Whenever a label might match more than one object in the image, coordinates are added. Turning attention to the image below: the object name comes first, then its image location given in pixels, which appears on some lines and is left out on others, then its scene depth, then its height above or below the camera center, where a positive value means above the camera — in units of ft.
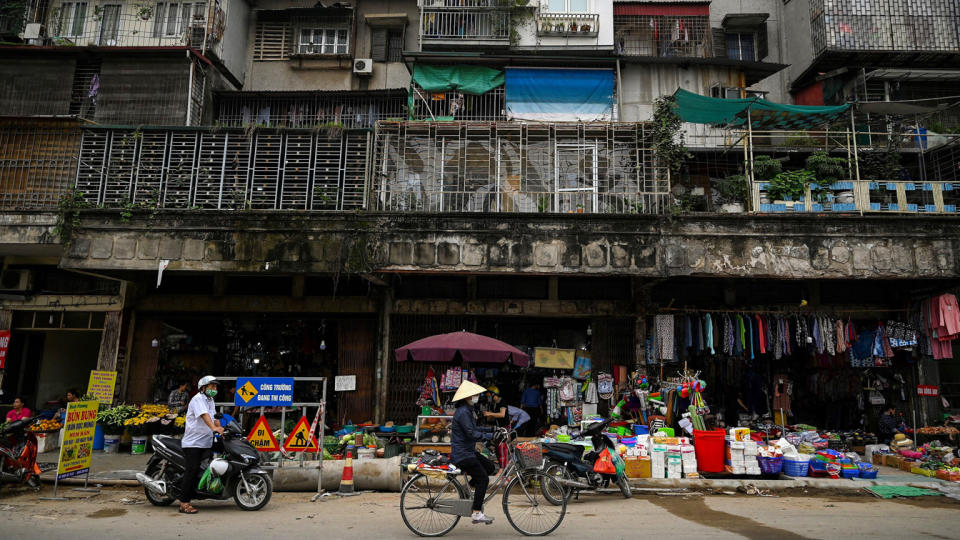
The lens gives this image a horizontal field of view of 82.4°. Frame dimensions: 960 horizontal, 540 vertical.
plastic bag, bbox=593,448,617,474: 27.63 -4.89
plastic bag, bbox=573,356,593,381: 43.16 -0.20
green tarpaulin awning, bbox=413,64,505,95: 49.96 +25.57
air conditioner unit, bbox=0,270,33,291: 46.93 +6.12
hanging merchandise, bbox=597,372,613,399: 42.19 -1.44
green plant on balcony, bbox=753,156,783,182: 41.81 +15.43
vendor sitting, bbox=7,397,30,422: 37.59 -4.11
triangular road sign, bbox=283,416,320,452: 29.89 -4.32
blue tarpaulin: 49.26 +24.28
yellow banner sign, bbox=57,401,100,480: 26.94 -4.28
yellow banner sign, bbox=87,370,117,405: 39.83 -2.16
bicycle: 20.29 -5.22
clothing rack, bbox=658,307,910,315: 41.70 +4.49
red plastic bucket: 32.07 -4.71
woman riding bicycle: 20.45 -3.11
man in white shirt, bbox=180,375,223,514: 23.87 -3.66
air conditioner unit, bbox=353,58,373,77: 54.60 +28.82
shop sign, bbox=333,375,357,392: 43.11 -1.81
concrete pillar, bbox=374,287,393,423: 42.63 +0.53
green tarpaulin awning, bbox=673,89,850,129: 39.52 +19.09
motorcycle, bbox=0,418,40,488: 27.86 -5.25
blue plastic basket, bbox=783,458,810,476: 31.86 -5.55
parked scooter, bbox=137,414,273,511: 24.21 -5.21
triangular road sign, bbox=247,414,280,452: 28.94 -4.19
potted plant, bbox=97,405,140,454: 39.99 -4.90
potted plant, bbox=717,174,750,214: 40.98 +13.04
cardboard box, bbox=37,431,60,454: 39.37 -6.41
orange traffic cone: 28.73 -6.25
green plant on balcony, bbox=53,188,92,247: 38.42 +9.52
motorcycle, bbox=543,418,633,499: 25.30 -4.72
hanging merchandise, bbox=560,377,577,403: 42.27 -1.89
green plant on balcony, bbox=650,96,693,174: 38.78 +16.19
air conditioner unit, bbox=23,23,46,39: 50.08 +28.97
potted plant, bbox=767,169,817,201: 39.81 +13.24
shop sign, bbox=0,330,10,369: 46.06 +0.63
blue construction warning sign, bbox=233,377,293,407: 28.60 -1.76
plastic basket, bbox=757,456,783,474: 31.94 -5.45
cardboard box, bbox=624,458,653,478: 31.68 -5.81
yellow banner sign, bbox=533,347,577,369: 43.32 +0.56
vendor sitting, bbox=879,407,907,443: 41.78 -3.97
